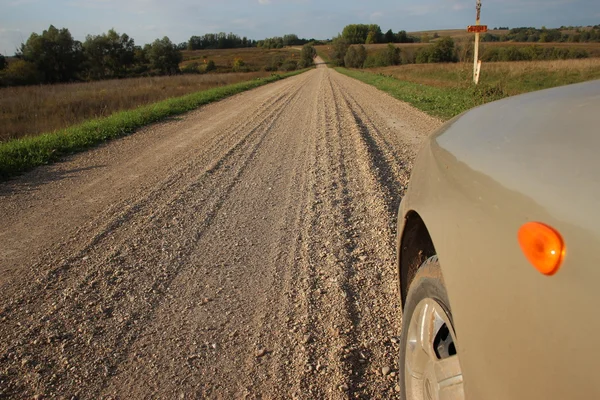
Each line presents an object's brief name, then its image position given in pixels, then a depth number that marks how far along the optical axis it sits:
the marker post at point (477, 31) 15.05
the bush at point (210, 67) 77.55
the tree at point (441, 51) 56.88
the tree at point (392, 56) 68.12
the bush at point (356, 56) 83.06
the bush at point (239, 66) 76.94
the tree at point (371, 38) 131.50
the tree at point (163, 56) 68.38
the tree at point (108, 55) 60.34
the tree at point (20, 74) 39.91
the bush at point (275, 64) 87.24
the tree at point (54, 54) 50.78
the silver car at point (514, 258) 1.03
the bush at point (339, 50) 99.81
